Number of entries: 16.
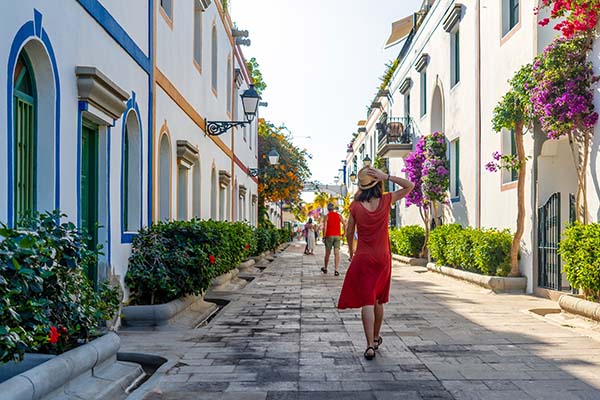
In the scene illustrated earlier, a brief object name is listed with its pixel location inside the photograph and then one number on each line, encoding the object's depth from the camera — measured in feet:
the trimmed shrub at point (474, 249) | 42.19
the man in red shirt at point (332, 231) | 58.49
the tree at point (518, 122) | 36.70
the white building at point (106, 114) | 19.52
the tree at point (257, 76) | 106.42
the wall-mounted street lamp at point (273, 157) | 86.38
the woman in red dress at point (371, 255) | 21.67
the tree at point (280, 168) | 107.65
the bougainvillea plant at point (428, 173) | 61.67
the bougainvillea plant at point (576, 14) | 31.12
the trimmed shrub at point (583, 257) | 27.35
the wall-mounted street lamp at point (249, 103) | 49.08
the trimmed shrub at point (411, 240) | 72.69
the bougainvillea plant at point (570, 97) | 32.37
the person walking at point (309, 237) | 103.47
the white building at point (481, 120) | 38.70
